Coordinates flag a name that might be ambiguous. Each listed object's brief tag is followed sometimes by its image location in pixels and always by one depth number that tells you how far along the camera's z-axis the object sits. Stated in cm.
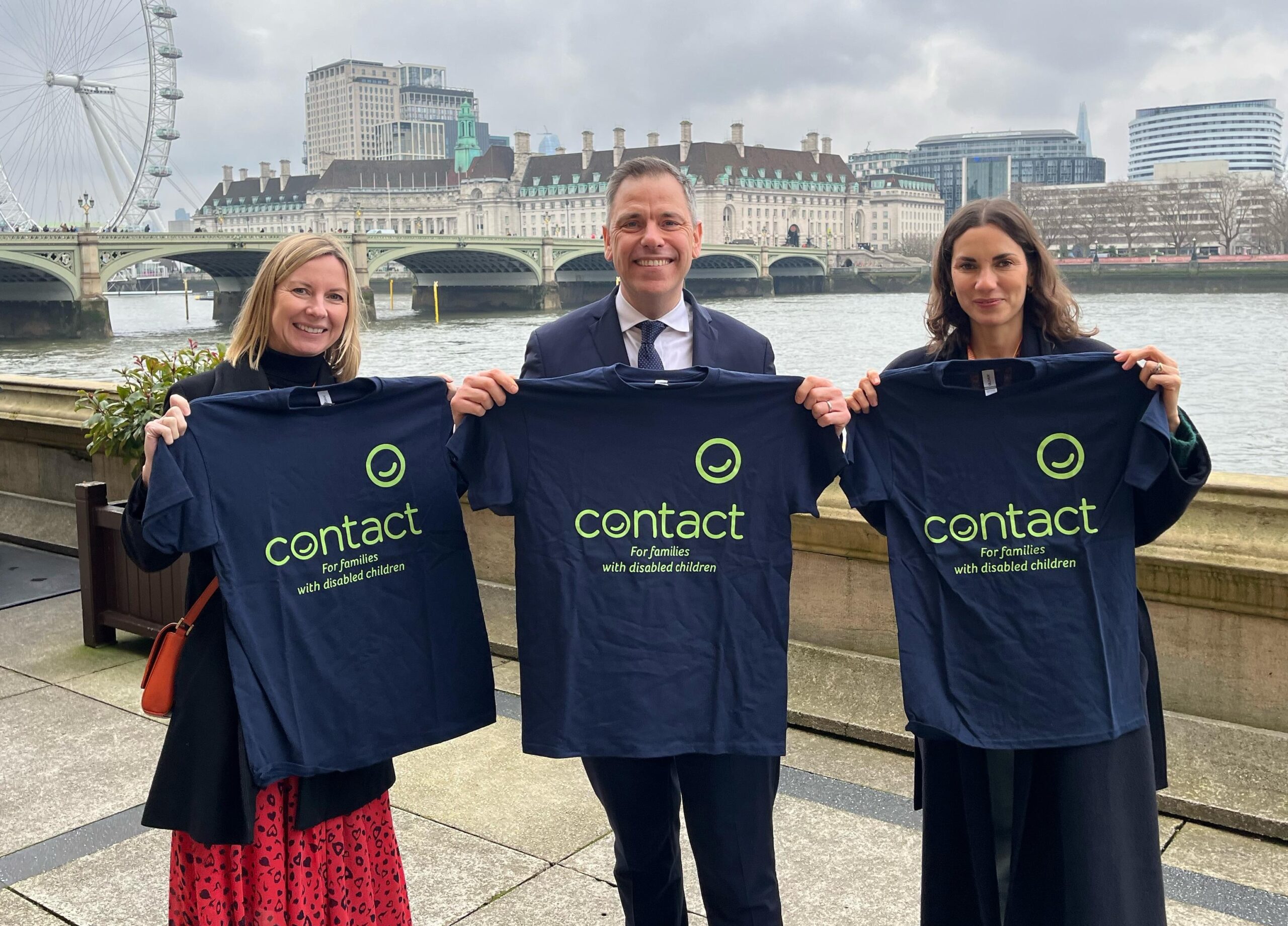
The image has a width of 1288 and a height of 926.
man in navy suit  222
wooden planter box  477
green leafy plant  515
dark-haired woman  210
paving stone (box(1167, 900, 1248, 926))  272
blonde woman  222
